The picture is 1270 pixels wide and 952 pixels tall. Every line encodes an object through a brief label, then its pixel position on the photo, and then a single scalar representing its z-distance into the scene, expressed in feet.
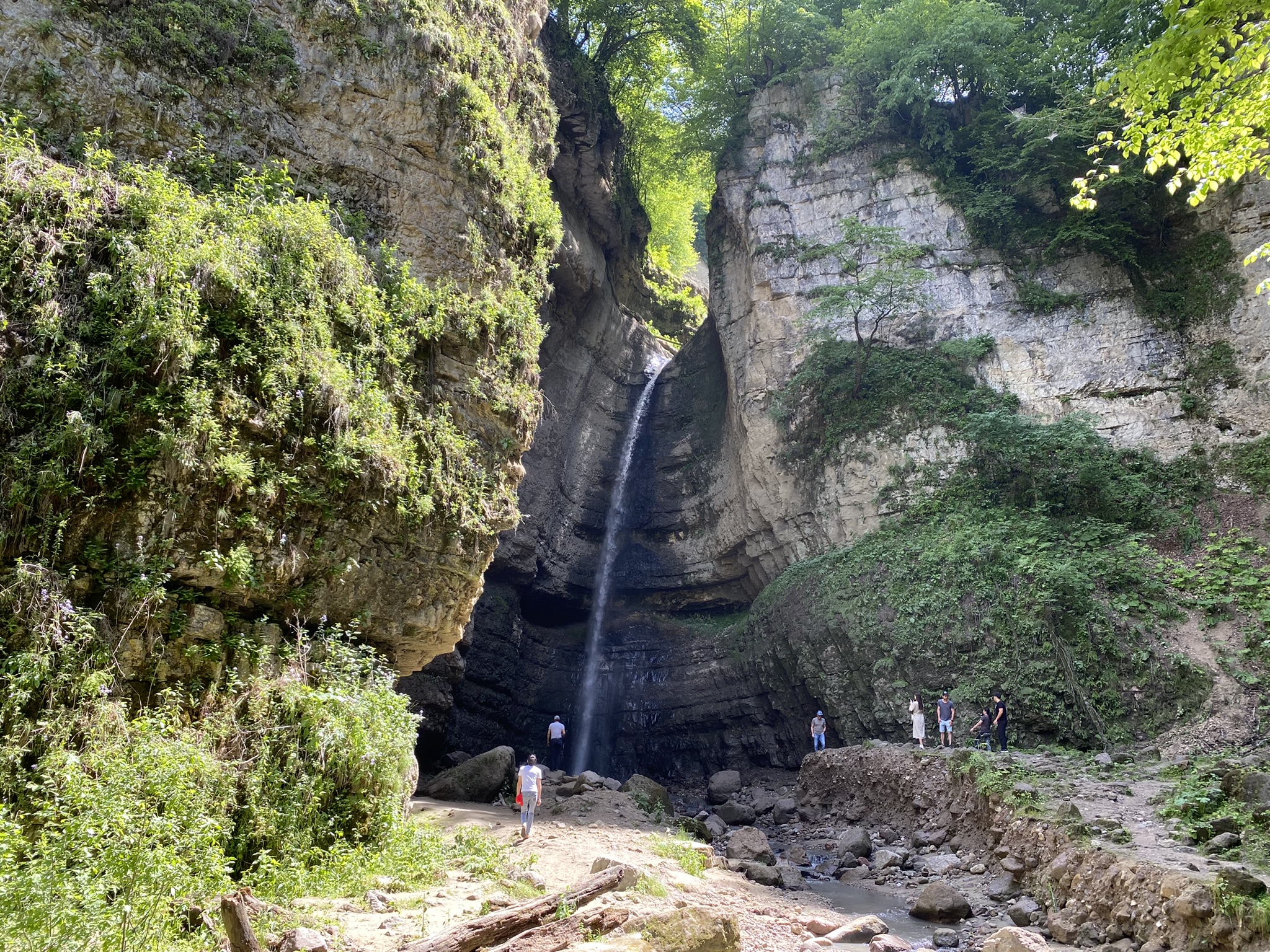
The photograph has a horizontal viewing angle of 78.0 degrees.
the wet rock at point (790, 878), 35.09
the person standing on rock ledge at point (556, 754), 65.82
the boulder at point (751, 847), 39.38
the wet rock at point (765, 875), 35.17
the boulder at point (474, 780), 44.62
